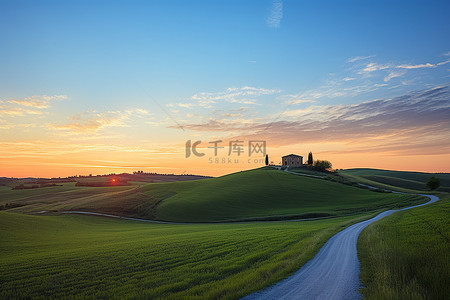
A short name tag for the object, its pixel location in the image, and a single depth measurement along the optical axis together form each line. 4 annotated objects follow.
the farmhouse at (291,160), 142.25
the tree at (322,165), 120.00
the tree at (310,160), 129.62
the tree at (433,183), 92.62
